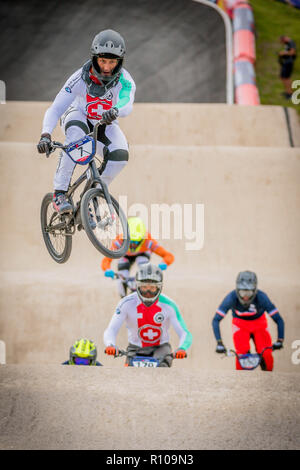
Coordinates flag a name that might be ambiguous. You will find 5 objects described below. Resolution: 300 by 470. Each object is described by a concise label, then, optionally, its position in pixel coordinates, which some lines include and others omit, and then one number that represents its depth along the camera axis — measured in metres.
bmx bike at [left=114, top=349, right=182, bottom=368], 16.59
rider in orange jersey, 18.09
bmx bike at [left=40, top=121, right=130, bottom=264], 11.15
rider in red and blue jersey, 18.97
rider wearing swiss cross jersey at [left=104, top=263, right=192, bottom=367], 17.45
